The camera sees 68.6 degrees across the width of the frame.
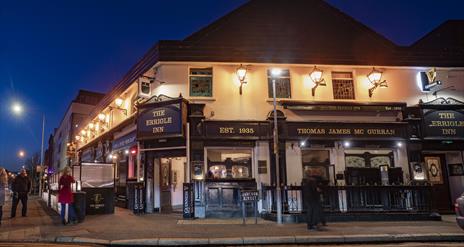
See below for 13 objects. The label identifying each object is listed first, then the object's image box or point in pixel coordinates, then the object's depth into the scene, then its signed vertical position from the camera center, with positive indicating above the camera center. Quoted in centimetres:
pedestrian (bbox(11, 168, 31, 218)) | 1340 -29
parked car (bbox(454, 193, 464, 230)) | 819 -104
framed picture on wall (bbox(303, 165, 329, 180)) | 1377 +16
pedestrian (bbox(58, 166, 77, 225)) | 1097 -60
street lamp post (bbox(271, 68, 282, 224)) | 1081 -68
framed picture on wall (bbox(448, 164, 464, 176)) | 1462 -2
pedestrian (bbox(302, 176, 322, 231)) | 976 -81
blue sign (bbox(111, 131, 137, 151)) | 1580 +188
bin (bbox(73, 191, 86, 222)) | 1155 -82
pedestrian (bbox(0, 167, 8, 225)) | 1148 -2
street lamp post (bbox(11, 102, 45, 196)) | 1788 +393
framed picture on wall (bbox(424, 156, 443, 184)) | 1473 +2
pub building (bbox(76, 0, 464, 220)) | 1324 +251
